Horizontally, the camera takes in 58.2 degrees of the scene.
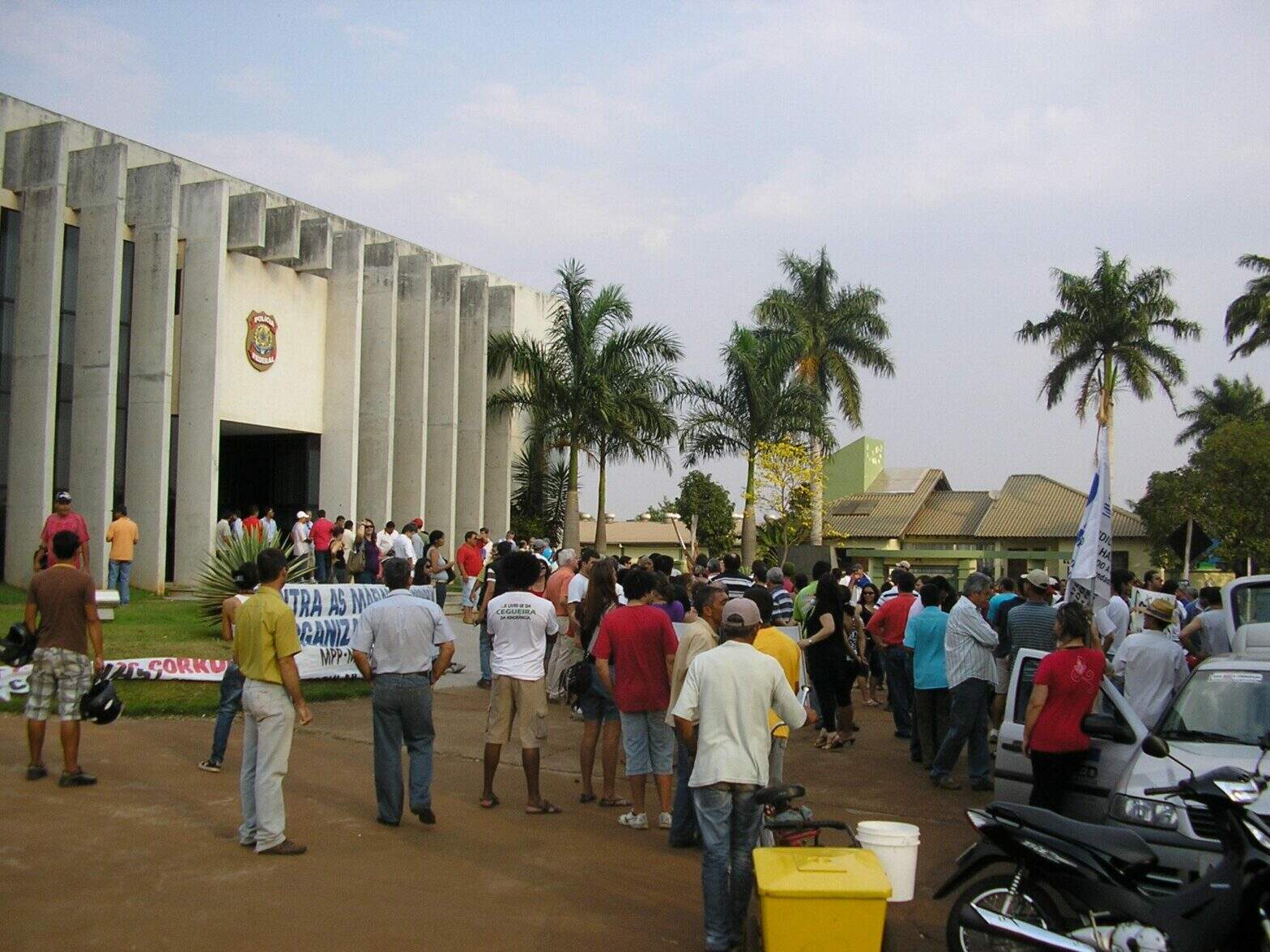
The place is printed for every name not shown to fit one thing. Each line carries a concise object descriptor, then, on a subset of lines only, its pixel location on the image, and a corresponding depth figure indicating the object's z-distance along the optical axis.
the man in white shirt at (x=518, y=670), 8.49
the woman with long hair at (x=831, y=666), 11.58
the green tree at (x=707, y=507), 50.28
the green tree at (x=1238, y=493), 36.22
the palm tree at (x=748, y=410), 33.25
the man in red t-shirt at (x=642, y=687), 8.23
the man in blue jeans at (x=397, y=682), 7.95
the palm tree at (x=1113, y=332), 40.56
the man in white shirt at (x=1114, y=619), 11.36
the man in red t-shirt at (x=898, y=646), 12.36
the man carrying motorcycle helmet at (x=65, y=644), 8.53
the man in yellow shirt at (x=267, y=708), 7.15
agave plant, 16.33
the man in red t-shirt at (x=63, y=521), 13.54
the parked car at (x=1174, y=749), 6.36
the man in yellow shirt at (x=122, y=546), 18.41
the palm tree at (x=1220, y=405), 59.00
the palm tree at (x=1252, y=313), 42.91
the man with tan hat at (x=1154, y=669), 8.77
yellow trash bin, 4.61
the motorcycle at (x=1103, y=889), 4.69
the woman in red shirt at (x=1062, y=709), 7.50
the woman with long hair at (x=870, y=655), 16.33
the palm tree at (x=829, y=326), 39.88
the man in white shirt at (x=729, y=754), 5.52
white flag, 9.74
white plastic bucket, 5.42
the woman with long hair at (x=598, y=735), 8.92
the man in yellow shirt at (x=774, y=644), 7.76
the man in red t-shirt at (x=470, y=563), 17.95
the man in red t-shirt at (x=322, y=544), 20.56
